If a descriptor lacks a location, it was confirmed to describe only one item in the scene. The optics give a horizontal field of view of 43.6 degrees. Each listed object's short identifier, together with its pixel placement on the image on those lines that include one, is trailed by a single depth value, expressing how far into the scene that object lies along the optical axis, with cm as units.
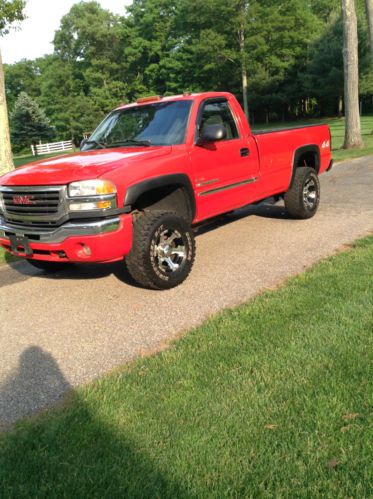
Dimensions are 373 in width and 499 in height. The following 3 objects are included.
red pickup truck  433
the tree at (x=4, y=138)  973
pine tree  5053
